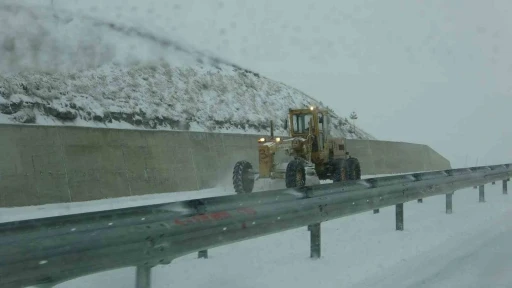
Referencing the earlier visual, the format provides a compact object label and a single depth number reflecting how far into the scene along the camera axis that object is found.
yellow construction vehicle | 18.17
